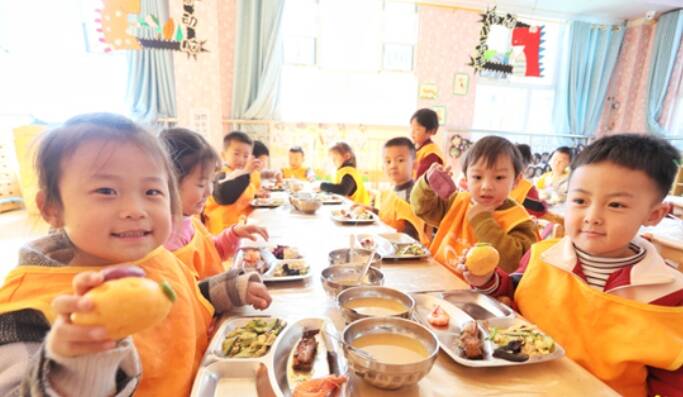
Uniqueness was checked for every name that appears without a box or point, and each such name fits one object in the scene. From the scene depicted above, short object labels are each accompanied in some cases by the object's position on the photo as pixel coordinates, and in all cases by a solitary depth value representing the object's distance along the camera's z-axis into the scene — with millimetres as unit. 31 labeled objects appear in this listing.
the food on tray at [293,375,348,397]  625
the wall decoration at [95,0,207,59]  3682
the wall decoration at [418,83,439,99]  5433
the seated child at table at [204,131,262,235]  2355
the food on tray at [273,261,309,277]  1170
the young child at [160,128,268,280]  1197
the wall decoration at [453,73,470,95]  5516
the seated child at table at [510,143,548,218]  2572
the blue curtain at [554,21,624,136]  5734
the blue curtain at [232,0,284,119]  4684
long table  680
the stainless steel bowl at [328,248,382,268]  1300
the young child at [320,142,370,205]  3164
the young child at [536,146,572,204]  3371
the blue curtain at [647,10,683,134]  5321
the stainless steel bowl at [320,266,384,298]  1105
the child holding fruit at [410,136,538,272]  1376
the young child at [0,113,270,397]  485
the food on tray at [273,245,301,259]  1328
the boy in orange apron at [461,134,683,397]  843
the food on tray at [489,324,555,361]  764
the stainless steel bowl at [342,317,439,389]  629
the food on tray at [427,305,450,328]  891
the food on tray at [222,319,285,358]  760
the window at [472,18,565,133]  5859
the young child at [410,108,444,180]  2945
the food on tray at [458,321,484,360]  755
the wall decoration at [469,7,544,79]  3730
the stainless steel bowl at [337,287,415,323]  903
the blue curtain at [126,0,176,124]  4484
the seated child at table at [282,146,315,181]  4504
